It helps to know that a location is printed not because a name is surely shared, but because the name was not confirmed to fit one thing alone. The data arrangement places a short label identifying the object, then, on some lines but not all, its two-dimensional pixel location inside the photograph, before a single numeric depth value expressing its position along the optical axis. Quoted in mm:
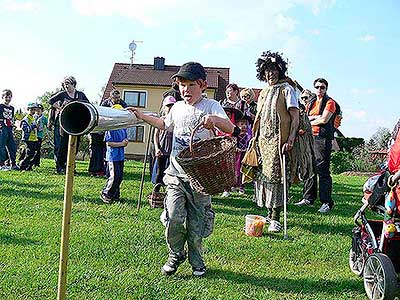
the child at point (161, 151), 7779
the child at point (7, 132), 11422
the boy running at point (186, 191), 4359
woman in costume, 6137
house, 35188
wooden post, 2578
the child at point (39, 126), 12039
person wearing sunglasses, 7836
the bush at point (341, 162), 25984
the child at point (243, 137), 8875
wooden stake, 6908
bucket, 5785
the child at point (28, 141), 11484
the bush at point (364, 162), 24453
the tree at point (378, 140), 27744
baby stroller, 3756
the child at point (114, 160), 7422
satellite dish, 36031
